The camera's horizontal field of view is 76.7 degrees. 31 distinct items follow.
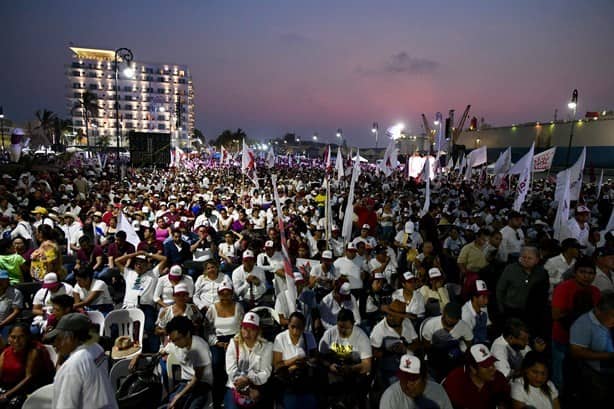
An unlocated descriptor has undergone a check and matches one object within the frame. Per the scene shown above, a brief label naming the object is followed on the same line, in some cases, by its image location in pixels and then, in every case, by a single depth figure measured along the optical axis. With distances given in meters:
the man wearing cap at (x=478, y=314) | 4.97
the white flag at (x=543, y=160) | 12.84
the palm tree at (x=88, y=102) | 71.19
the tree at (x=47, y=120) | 72.79
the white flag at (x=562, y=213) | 8.10
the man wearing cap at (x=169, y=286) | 5.80
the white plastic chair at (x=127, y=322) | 5.30
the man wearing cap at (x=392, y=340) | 4.67
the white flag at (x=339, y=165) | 18.44
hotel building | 112.94
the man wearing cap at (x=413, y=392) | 3.34
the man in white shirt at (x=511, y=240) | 8.43
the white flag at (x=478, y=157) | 16.56
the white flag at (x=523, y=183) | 9.38
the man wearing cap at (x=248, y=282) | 6.36
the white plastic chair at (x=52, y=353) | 4.29
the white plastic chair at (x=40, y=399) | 3.39
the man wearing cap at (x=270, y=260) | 7.43
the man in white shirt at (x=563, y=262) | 5.99
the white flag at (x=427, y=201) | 10.67
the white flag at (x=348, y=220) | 7.56
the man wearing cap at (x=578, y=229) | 8.00
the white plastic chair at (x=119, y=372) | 4.36
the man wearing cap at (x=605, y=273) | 5.42
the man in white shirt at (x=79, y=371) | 2.94
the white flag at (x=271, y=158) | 22.04
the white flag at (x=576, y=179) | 11.31
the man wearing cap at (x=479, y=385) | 3.46
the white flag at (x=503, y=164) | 14.42
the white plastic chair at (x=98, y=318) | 5.25
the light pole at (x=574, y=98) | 22.06
